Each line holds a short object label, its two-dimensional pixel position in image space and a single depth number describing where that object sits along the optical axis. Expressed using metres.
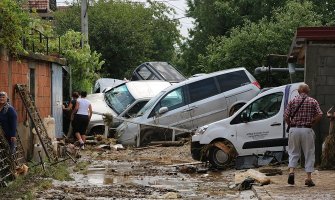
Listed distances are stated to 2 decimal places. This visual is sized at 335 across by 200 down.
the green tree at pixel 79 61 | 28.06
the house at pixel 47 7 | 59.46
